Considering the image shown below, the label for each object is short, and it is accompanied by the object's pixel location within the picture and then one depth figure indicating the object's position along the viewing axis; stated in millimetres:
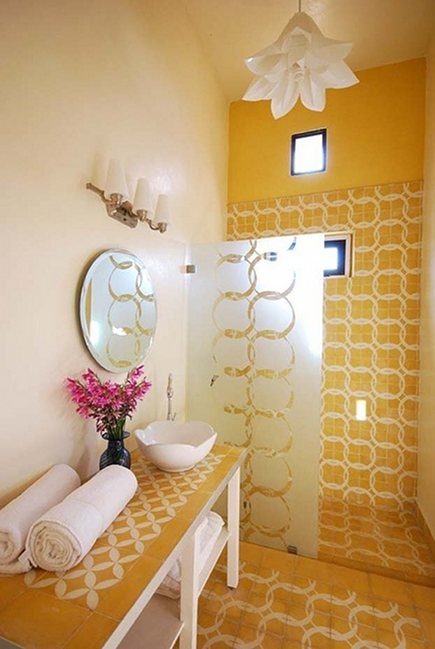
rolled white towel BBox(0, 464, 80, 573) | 813
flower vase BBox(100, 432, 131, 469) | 1234
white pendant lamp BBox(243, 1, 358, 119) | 1347
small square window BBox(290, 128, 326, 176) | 2623
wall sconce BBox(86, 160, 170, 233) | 1308
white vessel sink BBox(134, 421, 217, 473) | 1280
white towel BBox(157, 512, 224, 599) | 1207
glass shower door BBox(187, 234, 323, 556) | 1898
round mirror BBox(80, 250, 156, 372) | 1322
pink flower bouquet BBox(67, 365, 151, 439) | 1188
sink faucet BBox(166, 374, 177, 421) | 1866
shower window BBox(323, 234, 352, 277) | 2525
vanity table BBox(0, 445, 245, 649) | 677
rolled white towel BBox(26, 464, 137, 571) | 792
